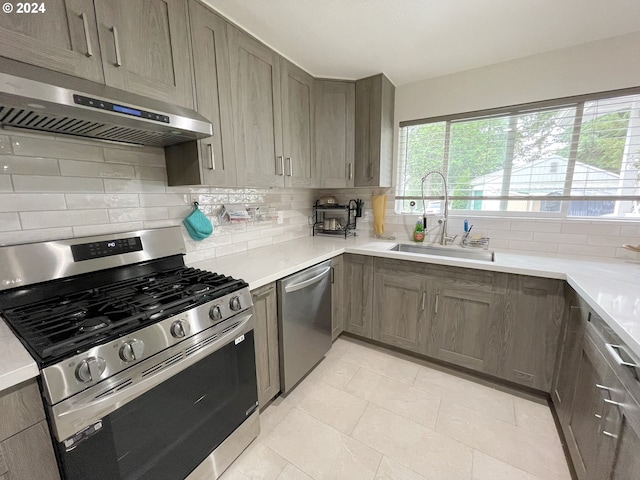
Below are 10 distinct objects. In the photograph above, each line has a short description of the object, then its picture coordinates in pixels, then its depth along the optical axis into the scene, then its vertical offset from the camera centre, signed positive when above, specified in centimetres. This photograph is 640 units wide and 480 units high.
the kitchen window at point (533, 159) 176 +26
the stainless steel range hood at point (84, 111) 79 +30
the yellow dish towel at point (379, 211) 254 -15
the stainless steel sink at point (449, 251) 209 -47
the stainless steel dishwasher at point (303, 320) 161 -82
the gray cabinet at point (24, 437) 68 -63
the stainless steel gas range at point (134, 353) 77 -52
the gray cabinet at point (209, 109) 139 +47
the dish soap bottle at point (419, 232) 239 -34
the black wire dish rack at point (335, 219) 266 -24
